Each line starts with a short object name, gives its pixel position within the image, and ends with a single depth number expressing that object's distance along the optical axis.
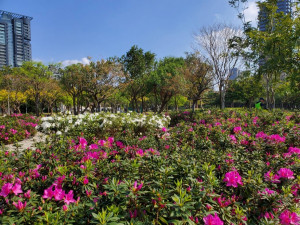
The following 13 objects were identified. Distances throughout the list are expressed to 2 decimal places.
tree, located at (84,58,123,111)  18.84
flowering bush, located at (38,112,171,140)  5.86
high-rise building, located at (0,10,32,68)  136.25
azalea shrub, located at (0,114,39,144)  8.06
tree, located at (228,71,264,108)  23.88
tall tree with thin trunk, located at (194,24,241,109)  17.58
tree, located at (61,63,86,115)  19.96
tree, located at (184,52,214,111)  19.25
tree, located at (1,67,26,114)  26.91
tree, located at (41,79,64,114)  26.87
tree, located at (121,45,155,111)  22.86
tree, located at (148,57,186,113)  19.53
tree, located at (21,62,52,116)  26.41
